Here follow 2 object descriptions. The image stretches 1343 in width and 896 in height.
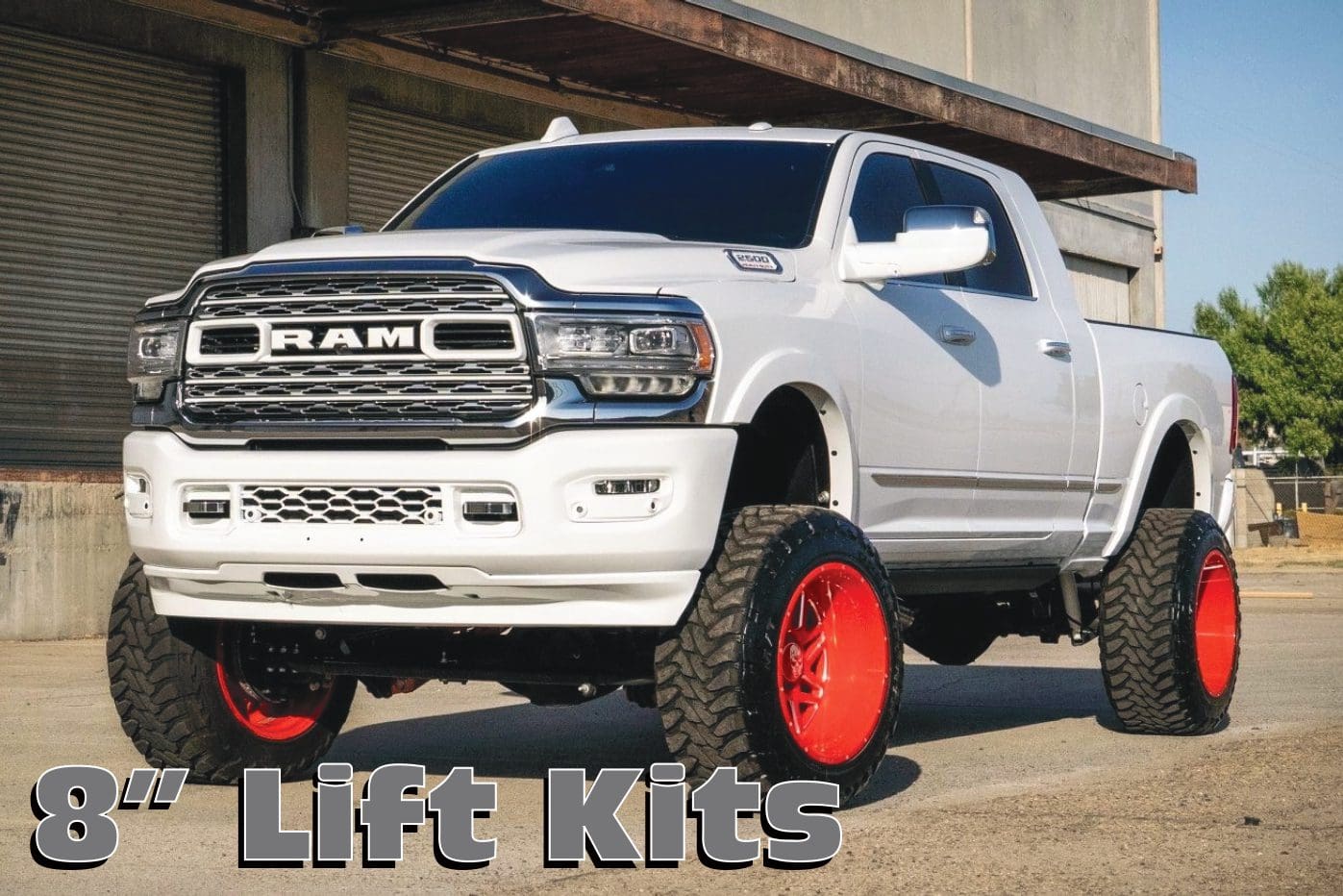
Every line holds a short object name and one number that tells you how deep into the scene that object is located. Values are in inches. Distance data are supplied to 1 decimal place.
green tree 3070.9
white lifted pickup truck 222.7
